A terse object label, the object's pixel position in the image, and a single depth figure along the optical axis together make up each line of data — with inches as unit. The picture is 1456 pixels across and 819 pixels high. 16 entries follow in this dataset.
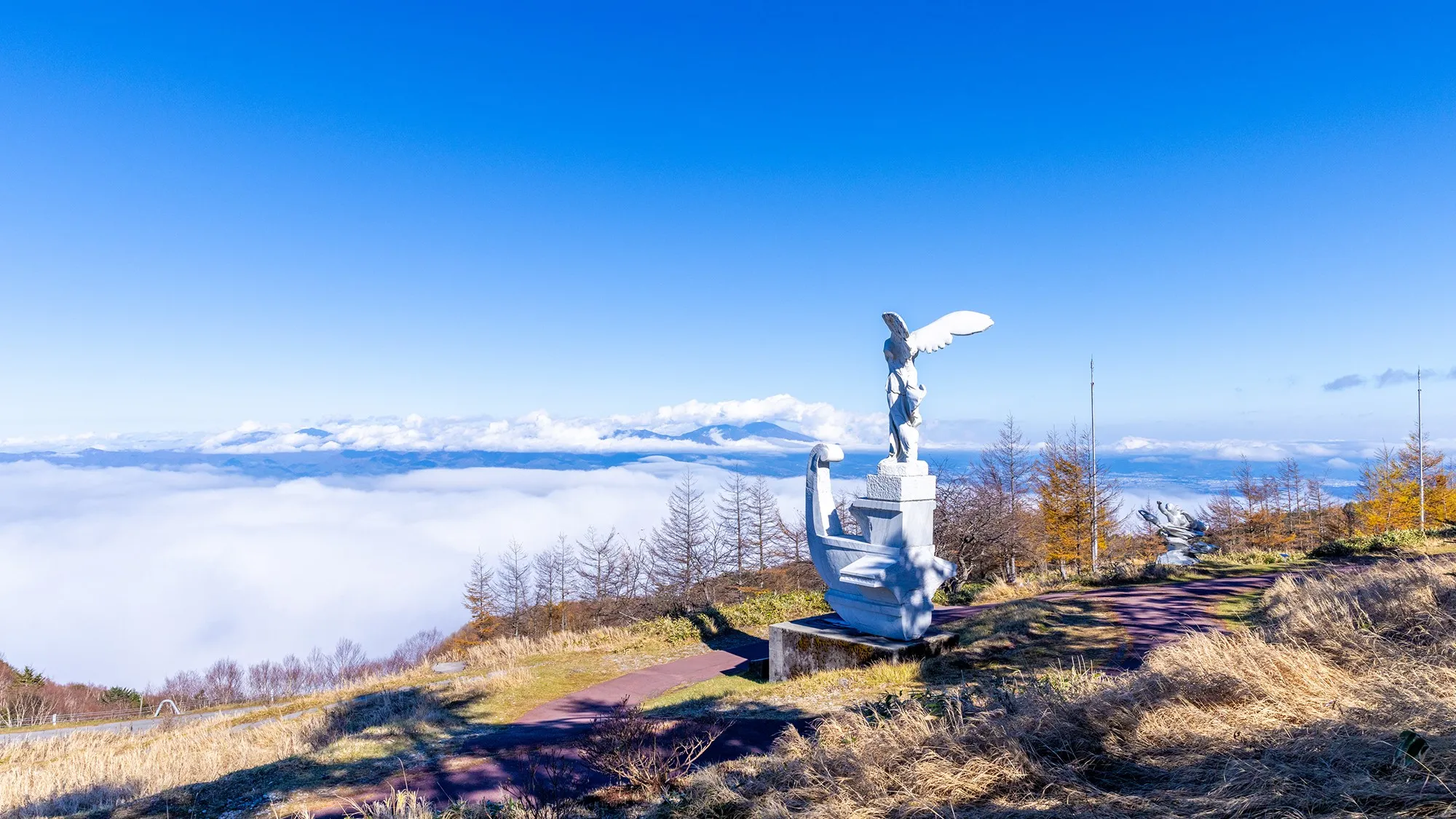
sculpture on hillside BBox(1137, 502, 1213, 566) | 926.4
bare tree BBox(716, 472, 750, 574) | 1503.4
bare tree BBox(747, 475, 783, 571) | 1464.1
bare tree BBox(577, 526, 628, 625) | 1700.5
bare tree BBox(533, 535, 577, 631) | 1948.8
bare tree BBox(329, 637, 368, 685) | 2126.0
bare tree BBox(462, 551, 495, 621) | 1980.8
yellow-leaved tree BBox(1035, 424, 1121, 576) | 1171.9
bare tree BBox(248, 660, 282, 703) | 2251.5
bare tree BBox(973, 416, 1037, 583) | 777.6
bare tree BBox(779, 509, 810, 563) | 1350.9
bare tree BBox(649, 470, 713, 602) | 1439.5
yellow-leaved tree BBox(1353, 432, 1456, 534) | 1262.3
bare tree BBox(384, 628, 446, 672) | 2426.2
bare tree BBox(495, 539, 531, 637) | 2198.6
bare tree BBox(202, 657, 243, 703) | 1915.6
